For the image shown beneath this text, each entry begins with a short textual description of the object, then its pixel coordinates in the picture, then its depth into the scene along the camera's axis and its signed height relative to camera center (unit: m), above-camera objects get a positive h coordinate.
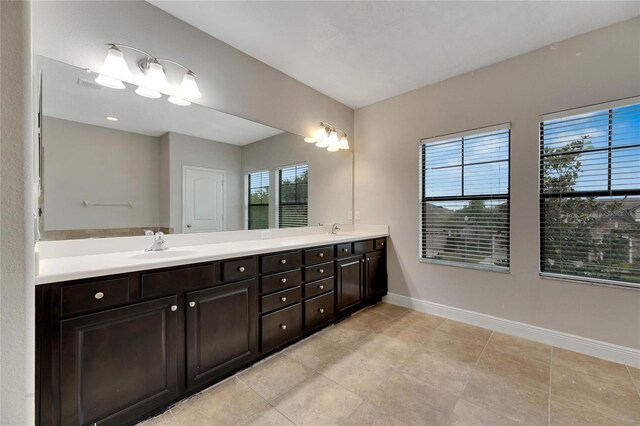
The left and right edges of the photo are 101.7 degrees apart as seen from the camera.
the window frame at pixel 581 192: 1.98 +0.15
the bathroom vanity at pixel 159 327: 1.16 -0.67
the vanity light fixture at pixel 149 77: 1.67 +0.93
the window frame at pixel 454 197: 2.49 +0.15
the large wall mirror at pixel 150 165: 1.57 +0.36
